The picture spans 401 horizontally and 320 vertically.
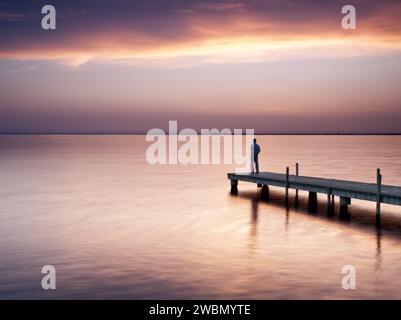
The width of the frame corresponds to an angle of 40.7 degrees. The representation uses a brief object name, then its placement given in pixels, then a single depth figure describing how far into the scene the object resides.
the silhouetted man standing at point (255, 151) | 31.58
